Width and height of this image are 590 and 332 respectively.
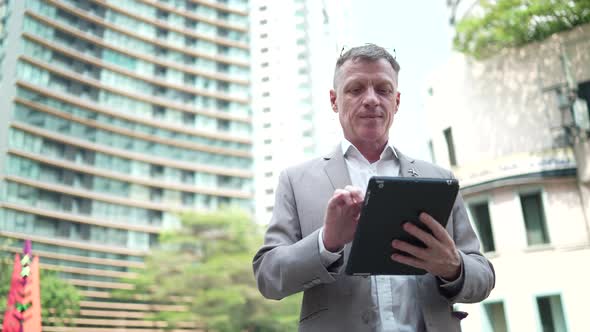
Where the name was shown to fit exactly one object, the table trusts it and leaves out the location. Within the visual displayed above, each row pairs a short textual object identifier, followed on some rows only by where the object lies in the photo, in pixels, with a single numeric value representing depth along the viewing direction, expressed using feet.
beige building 26.89
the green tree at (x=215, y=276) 52.26
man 3.19
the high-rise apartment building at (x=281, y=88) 110.73
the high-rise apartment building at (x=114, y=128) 78.69
